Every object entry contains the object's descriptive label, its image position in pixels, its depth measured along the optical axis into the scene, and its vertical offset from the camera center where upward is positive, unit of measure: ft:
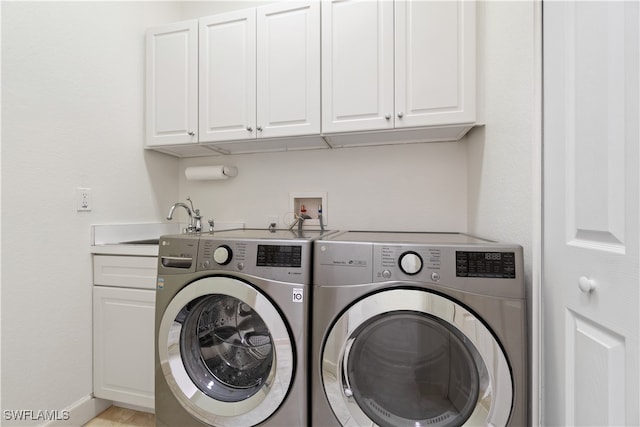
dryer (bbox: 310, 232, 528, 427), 2.93 -1.36
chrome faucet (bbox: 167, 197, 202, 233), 5.63 -0.27
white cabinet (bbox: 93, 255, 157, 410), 4.72 -2.04
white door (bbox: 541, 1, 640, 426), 2.01 +0.00
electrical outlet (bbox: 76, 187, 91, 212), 4.74 +0.23
